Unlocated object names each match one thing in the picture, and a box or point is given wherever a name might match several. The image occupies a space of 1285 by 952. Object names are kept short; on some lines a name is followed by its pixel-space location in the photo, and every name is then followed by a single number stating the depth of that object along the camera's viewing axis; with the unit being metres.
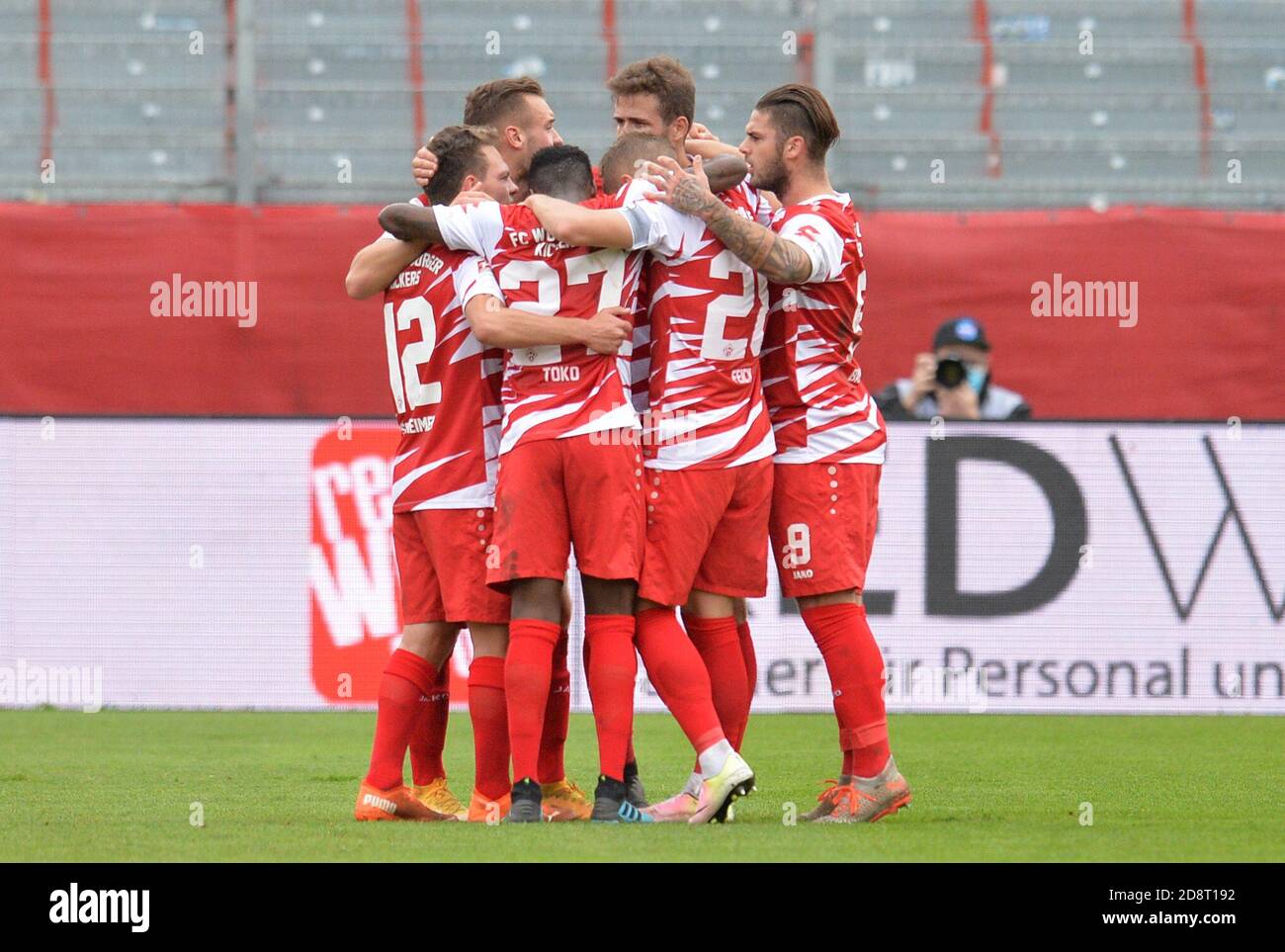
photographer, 20.61
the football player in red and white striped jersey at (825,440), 11.18
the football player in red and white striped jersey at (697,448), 10.72
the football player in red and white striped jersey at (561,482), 10.53
